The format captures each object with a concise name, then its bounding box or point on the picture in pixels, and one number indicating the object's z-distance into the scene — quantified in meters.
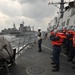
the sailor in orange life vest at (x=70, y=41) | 4.41
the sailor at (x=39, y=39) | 5.93
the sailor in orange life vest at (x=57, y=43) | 3.29
